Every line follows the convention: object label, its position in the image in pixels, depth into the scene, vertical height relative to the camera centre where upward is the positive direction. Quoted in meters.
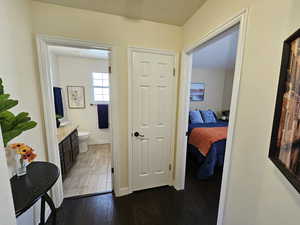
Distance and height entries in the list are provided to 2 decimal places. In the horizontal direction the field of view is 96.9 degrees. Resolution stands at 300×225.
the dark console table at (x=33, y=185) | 0.82 -0.65
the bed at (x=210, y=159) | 2.32 -1.14
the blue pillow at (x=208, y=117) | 3.78 -0.58
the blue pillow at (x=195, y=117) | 3.67 -0.57
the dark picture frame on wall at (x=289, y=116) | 0.57 -0.09
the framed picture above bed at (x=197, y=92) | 4.30 +0.15
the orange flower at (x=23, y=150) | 1.02 -0.44
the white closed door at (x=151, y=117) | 1.82 -0.32
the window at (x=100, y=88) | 3.78 +0.20
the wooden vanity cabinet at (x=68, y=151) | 2.23 -1.09
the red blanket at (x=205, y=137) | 2.44 -0.78
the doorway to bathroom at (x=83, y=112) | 2.48 -0.49
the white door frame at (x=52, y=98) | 1.47 -0.04
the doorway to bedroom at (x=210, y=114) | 2.27 -0.54
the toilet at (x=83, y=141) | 3.35 -1.18
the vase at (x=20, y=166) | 1.04 -0.57
